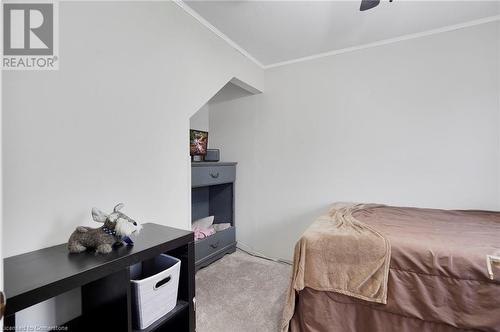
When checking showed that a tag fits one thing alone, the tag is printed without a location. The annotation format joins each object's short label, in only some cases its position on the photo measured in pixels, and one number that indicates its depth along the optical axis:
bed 1.11
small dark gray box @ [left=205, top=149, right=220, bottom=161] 2.64
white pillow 2.53
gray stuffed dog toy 1.06
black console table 0.80
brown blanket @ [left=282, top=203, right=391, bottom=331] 1.26
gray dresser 2.29
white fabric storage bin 1.09
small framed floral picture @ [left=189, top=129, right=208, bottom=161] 2.38
